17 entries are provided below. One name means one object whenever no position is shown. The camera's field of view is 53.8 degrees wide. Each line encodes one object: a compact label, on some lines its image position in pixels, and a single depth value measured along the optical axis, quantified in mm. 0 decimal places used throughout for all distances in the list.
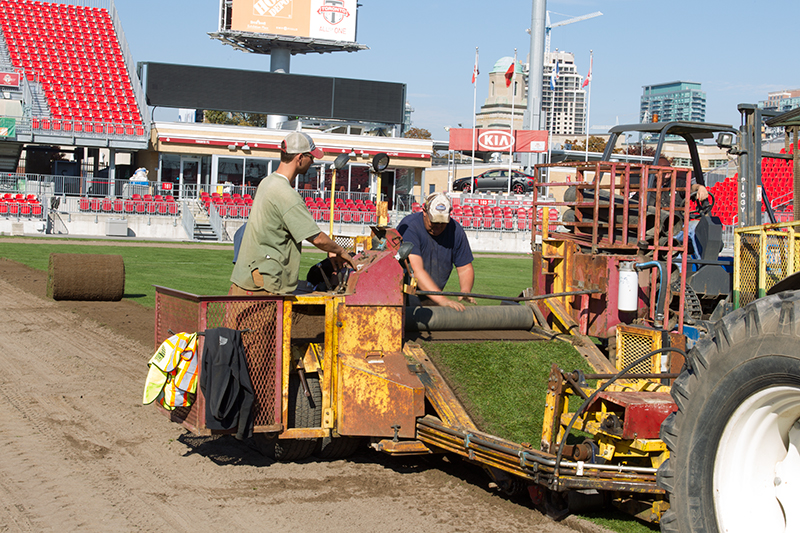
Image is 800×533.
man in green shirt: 5660
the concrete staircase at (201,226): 31844
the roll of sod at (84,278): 13102
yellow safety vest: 5215
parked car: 52750
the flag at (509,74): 45472
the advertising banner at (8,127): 33031
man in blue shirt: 7004
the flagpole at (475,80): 46438
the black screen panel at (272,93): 42188
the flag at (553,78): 50844
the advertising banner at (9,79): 35562
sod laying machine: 3285
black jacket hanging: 5090
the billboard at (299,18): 46125
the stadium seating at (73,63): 36750
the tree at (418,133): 103975
